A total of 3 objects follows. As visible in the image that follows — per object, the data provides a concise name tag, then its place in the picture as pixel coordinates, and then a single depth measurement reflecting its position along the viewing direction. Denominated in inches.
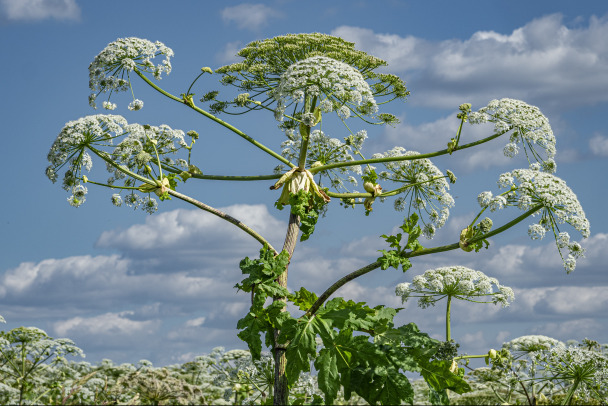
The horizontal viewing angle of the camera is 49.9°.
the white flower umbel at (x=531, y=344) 329.4
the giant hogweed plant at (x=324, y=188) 231.3
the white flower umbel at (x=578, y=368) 316.5
